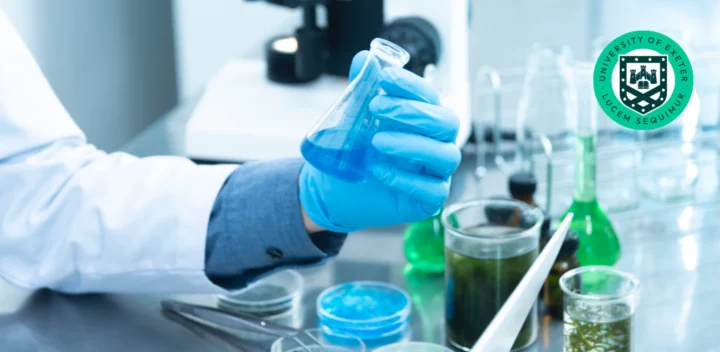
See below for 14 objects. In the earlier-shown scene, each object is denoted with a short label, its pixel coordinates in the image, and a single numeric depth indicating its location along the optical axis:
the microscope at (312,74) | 1.60
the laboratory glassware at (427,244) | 1.30
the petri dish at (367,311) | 1.12
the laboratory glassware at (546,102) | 1.49
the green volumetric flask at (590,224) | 1.17
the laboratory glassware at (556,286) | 1.15
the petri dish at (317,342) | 1.08
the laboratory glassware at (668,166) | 1.43
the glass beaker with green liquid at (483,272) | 1.05
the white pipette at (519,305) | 0.90
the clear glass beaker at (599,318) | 0.95
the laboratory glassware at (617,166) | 1.43
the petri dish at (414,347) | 1.05
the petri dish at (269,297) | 1.21
